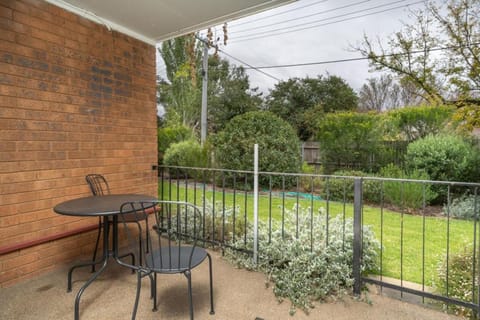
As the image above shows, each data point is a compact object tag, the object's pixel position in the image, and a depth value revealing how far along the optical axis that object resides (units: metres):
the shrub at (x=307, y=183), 6.35
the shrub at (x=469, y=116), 4.96
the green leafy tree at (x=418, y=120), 6.19
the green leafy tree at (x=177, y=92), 13.88
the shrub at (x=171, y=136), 10.01
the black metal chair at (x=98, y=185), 2.60
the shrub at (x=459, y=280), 1.89
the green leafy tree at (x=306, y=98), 14.20
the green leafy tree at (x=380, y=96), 14.01
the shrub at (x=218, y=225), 3.12
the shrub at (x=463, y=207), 4.23
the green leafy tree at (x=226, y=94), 14.75
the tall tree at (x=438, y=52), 5.30
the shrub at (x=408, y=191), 4.84
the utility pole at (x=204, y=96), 8.82
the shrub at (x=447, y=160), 5.29
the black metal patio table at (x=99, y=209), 1.73
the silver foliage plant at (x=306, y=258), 2.04
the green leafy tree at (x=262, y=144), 6.14
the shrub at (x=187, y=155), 7.24
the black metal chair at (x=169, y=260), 1.55
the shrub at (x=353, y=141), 6.54
